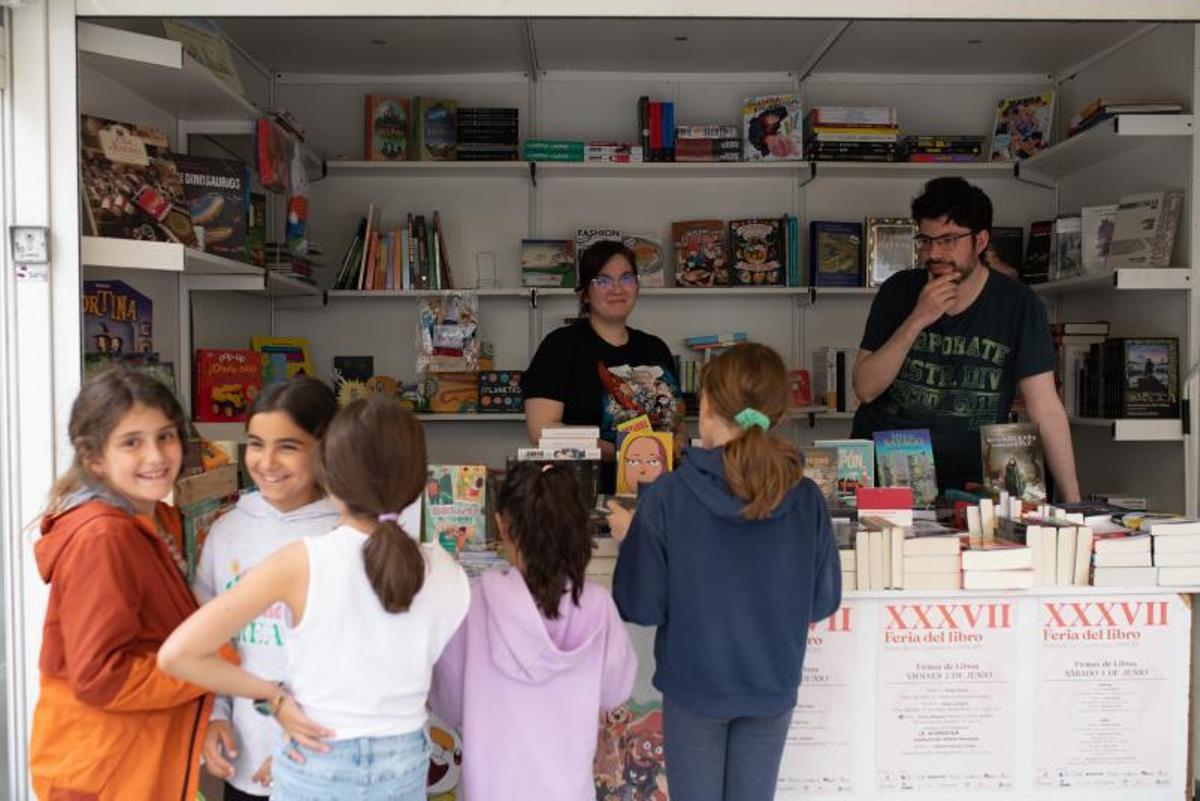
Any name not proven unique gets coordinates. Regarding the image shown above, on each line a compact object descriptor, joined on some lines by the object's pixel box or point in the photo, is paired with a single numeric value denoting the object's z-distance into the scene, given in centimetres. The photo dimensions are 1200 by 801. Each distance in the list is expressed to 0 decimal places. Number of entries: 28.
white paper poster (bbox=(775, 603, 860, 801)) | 256
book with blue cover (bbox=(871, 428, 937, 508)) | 301
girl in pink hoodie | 189
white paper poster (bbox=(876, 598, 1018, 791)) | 258
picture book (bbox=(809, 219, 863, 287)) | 485
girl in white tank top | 162
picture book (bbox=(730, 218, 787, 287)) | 487
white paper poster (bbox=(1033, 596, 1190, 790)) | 260
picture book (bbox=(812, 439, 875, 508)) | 291
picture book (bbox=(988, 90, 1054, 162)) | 480
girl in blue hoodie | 202
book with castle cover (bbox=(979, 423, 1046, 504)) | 287
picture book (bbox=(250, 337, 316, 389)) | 434
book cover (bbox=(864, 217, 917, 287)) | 485
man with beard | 312
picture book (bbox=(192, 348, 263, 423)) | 359
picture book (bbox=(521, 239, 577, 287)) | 486
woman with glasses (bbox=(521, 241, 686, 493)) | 333
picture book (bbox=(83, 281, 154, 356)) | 288
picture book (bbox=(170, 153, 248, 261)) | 315
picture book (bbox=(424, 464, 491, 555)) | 261
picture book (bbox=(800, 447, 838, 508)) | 275
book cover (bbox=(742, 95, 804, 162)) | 478
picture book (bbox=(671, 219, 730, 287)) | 489
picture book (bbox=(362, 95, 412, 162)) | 479
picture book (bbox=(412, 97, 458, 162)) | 481
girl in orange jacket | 168
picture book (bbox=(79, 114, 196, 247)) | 262
